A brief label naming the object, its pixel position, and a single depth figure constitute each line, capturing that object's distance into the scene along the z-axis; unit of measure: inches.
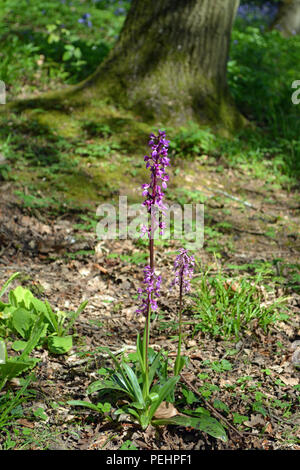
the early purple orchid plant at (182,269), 80.7
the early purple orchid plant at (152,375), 72.4
